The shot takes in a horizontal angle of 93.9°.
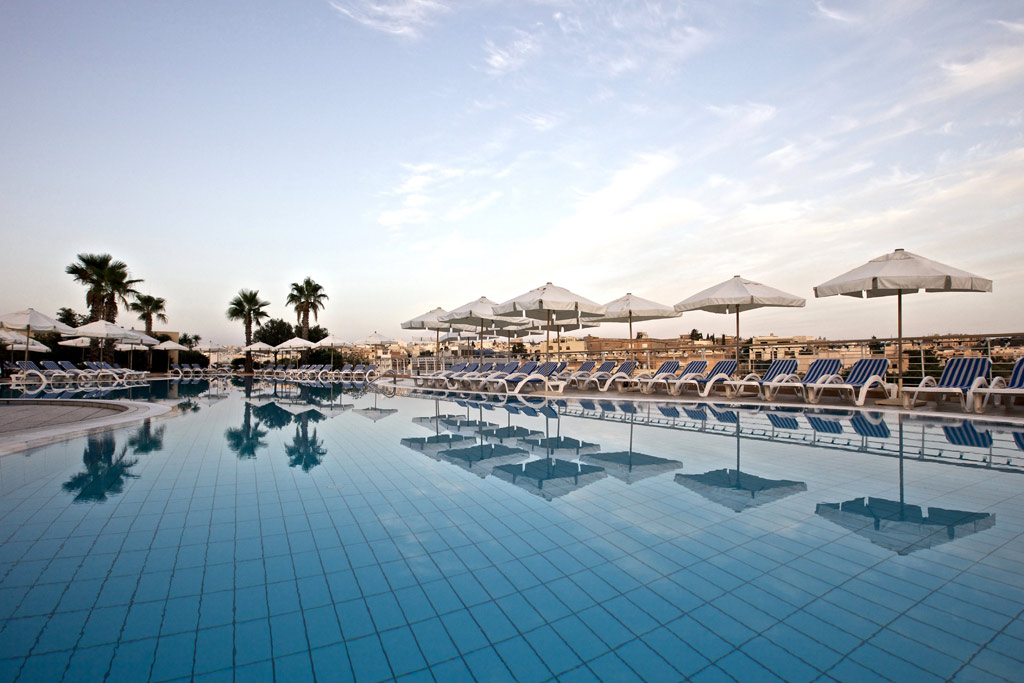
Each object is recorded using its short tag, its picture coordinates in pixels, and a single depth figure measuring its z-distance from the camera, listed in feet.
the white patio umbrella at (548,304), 38.55
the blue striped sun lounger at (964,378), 24.02
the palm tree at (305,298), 101.35
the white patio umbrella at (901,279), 26.30
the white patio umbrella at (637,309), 42.37
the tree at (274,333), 106.52
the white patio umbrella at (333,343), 73.00
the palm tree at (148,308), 90.07
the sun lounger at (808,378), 30.14
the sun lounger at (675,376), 36.24
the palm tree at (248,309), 100.01
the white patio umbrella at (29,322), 47.29
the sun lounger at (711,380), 34.76
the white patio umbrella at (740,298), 34.19
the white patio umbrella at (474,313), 46.60
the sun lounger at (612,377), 39.96
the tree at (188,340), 121.39
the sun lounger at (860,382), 28.27
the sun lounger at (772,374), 32.35
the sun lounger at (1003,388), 22.63
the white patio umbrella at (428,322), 53.98
